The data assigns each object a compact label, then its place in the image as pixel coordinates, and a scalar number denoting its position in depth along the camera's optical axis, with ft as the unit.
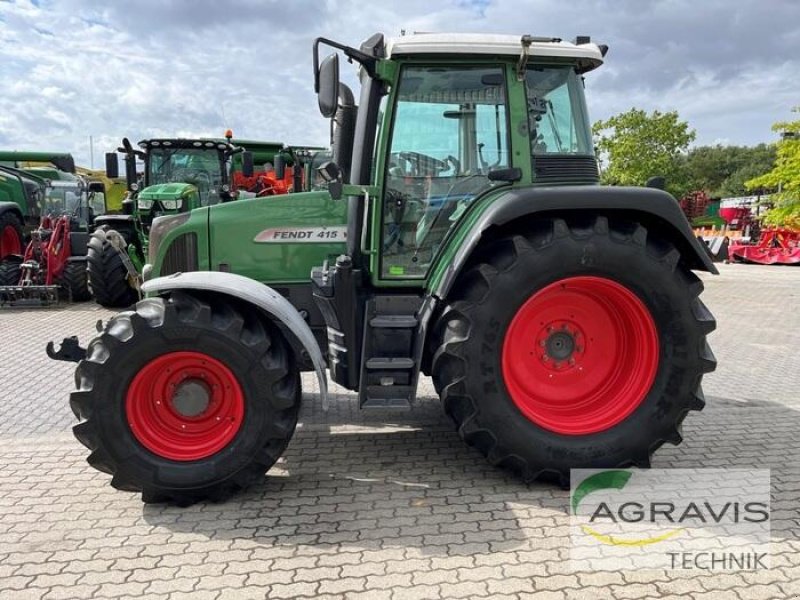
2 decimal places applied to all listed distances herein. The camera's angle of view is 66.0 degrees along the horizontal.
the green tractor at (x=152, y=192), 30.94
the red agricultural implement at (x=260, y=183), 46.95
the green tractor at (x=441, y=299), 10.57
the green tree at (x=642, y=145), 100.83
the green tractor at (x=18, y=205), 38.01
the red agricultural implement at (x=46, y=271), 33.17
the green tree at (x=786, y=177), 55.93
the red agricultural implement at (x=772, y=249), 55.57
